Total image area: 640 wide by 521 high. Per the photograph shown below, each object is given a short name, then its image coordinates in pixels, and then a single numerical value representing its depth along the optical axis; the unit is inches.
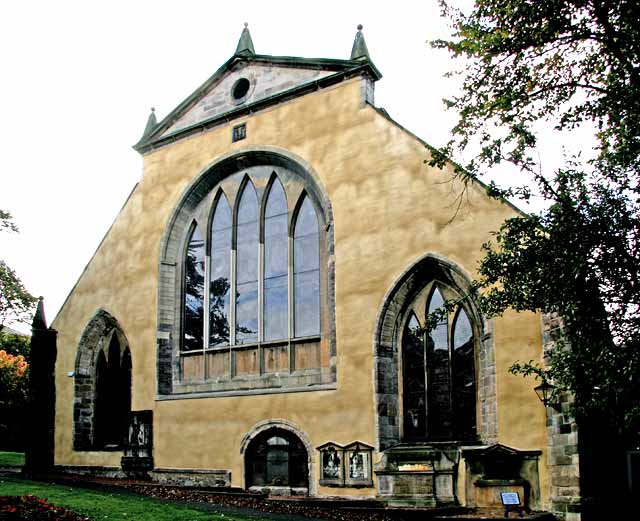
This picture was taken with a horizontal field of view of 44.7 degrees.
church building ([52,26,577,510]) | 617.3
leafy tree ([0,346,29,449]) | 1465.3
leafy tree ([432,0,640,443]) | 387.2
